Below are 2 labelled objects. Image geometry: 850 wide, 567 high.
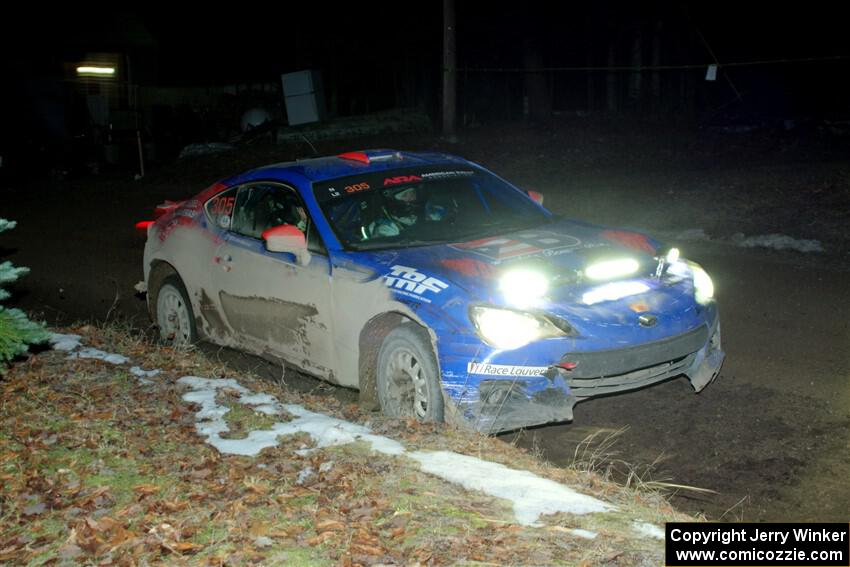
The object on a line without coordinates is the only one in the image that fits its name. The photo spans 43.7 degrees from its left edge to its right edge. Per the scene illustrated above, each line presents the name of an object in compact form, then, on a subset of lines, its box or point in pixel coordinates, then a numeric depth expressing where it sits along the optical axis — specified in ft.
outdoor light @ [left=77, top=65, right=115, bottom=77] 102.99
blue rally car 19.49
